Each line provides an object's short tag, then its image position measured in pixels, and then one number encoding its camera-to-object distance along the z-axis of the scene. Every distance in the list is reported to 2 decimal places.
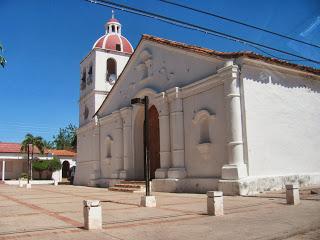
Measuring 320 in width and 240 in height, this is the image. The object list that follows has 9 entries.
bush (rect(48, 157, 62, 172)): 50.63
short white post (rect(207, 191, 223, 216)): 8.49
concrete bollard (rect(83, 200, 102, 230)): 6.97
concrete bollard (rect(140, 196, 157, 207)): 10.59
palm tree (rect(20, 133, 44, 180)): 53.67
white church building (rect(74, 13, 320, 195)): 14.16
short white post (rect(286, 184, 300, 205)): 9.94
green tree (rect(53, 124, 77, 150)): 83.08
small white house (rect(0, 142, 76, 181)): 49.81
